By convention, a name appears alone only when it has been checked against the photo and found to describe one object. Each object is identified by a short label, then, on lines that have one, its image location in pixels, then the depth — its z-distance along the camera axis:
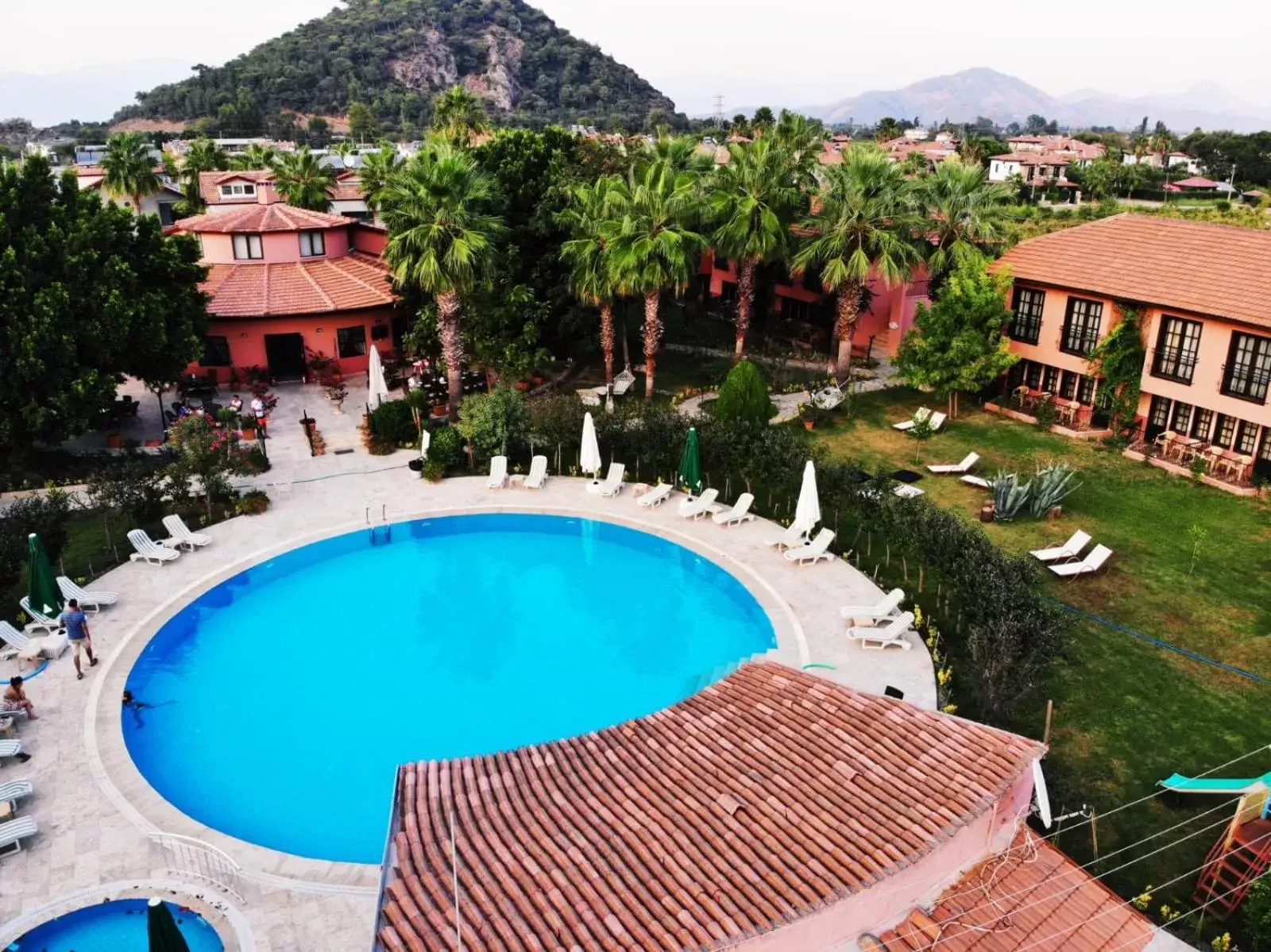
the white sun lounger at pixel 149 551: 22.03
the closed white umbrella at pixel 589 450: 25.64
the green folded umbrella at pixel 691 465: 24.80
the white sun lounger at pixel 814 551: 22.17
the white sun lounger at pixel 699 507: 24.58
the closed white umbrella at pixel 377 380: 30.56
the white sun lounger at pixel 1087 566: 21.45
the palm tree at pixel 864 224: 31.72
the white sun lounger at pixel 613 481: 26.05
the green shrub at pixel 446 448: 27.17
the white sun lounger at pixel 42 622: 18.73
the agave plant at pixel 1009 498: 24.39
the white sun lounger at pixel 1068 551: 22.09
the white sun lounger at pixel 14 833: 13.10
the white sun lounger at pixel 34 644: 17.95
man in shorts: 17.56
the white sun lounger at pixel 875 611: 19.17
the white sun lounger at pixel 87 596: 19.55
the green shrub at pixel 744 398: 27.58
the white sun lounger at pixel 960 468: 27.67
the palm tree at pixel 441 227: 27.28
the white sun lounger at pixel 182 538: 22.75
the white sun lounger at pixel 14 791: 13.74
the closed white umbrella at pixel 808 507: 21.92
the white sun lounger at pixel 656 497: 25.28
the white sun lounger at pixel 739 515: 24.23
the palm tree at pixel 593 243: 29.92
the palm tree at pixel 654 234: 28.97
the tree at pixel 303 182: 49.03
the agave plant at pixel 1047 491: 24.58
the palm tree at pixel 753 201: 32.22
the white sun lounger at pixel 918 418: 30.20
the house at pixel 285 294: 35.16
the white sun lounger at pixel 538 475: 26.67
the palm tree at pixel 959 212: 33.34
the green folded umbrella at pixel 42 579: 18.56
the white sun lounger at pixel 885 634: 18.55
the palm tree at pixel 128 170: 52.94
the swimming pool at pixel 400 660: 15.84
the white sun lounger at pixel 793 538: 22.44
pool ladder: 24.42
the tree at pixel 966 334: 30.84
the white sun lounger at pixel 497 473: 26.66
